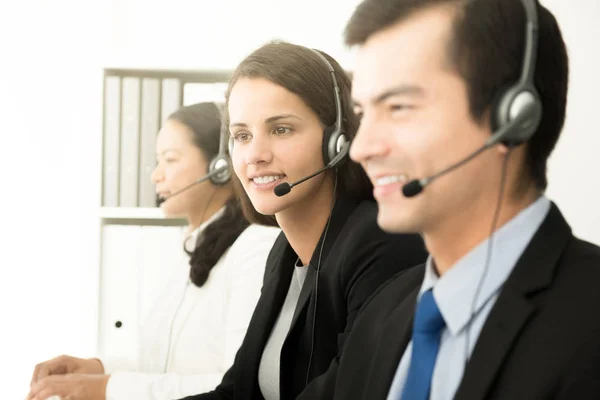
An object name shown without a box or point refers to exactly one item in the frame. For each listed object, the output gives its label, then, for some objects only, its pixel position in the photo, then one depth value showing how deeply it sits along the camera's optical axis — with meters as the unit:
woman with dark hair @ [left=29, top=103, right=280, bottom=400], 2.35
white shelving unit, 2.98
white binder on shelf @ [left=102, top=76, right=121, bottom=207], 2.98
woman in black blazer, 2.10
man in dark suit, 1.49
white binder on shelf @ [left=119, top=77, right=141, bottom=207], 2.98
